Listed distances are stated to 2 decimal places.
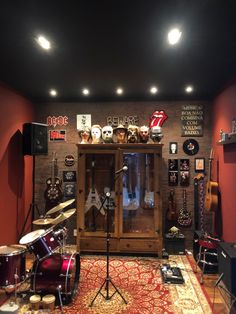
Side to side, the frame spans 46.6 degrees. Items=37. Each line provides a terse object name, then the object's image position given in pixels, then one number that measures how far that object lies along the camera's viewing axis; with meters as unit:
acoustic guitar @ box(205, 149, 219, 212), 3.79
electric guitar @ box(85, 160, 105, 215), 4.23
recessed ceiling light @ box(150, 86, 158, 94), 3.85
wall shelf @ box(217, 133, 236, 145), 3.10
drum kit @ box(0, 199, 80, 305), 2.64
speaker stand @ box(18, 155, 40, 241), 4.28
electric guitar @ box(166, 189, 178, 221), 4.34
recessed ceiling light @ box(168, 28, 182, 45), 2.14
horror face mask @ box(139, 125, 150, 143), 4.14
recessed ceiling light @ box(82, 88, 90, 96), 3.96
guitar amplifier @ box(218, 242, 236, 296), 2.34
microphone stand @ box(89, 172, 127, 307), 2.77
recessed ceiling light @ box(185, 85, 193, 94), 3.84
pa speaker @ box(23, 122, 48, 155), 3.88
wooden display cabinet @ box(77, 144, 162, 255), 4.07
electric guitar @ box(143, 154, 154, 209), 4.20
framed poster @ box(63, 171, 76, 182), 4.63
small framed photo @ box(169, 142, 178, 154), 4.52
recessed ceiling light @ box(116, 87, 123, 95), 3.93
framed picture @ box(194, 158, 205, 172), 4.48
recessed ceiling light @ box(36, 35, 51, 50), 2.27
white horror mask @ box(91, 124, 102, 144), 4.27
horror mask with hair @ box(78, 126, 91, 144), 4.29
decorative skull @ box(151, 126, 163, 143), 4.12
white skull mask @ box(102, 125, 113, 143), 4.20
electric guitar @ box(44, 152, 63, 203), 4.33
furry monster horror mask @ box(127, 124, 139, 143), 4.16
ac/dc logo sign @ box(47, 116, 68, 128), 4.68
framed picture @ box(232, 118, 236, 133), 3.23
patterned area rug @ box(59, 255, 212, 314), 2.65
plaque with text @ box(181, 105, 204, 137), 4.51
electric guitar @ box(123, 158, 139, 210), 4.23
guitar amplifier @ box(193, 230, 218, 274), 3.43
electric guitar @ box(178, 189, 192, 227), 4.37
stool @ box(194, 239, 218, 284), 3.36
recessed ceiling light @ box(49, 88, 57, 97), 4.04
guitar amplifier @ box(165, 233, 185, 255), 4.12
